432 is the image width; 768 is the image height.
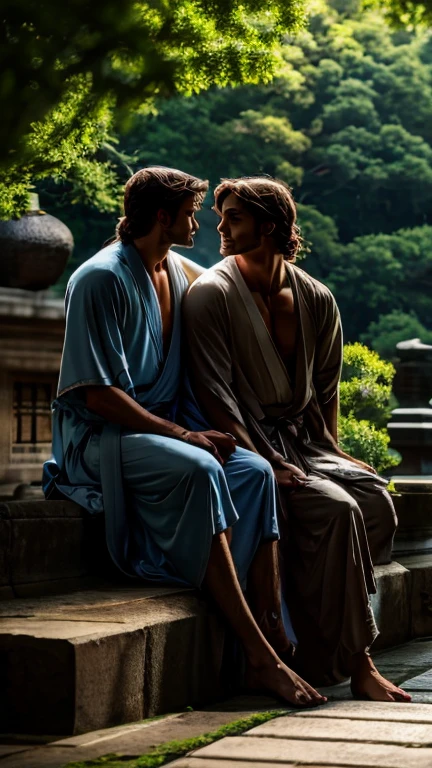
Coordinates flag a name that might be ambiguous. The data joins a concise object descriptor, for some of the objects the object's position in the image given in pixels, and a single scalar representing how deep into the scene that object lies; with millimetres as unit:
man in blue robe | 4711
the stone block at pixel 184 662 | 4355
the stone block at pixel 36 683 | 3887
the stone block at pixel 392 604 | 6051
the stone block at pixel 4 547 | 4641
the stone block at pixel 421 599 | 6496
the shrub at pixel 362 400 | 9641
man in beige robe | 5113
